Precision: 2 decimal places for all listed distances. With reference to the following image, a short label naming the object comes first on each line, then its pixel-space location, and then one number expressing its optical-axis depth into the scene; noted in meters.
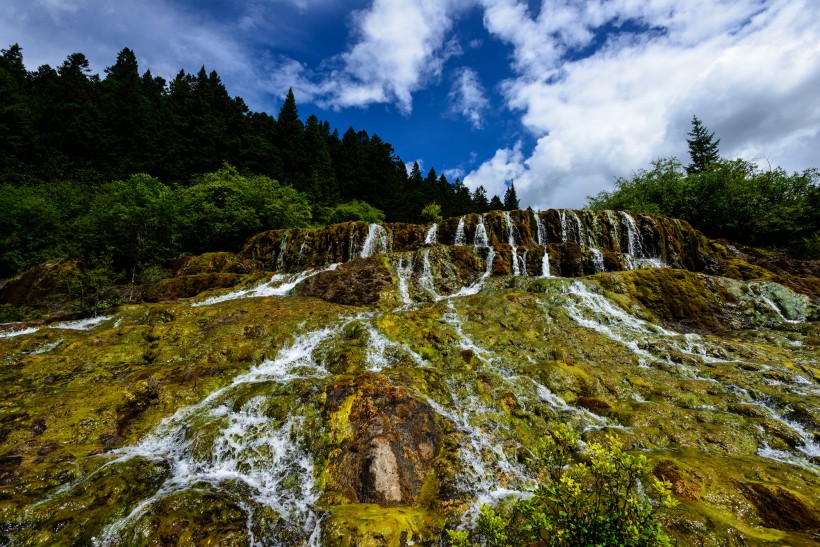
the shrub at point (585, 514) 2.73
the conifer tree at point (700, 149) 48.84
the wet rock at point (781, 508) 5.09
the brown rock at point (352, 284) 17.11
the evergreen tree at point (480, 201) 73.49
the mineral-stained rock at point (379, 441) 6.05
